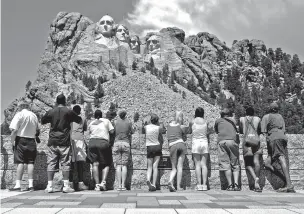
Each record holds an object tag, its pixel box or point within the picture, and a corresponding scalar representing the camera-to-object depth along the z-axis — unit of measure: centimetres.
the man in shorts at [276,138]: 779
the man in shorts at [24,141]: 754
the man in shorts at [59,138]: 741
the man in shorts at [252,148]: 795
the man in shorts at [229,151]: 786
